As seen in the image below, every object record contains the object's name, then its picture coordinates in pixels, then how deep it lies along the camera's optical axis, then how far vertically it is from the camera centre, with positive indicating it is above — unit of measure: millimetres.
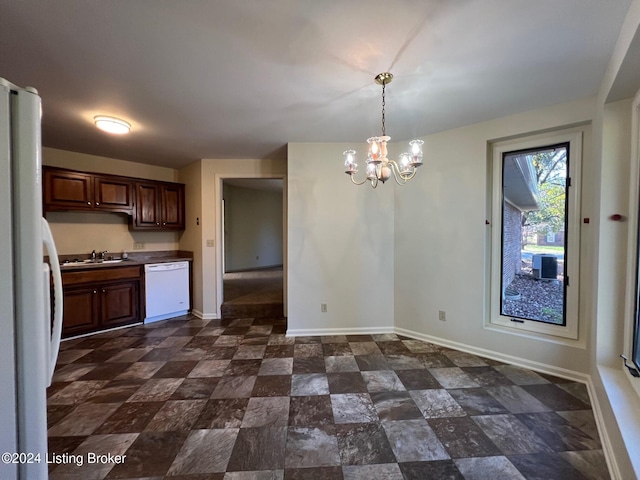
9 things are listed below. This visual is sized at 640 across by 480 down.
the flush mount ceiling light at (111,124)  2561 +1143
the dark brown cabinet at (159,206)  4090 +467
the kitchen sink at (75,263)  3329 -418
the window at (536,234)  2404 -2
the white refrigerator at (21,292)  781 -190
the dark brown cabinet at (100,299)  3211 -900
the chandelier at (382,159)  1828 +565
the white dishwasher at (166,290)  3877 -907
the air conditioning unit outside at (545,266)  2537 -336
